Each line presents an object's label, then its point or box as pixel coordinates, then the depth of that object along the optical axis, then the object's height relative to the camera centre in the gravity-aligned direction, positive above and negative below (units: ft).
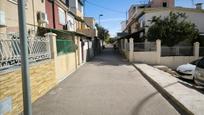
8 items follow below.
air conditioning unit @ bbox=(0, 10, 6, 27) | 17.32 +4.11
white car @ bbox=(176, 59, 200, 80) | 25.81 -4.63
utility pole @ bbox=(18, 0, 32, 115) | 7.24 -0.63
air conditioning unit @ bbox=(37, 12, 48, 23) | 26.62 +6.58
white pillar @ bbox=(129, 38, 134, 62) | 41.70 -0.55
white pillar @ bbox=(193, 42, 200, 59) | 41.26 -0.52
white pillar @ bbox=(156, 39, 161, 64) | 40.33 -0.03
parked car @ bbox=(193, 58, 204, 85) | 18.98 -3.86
